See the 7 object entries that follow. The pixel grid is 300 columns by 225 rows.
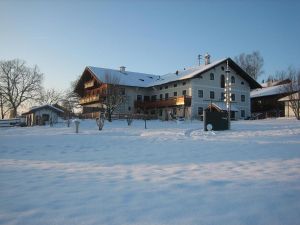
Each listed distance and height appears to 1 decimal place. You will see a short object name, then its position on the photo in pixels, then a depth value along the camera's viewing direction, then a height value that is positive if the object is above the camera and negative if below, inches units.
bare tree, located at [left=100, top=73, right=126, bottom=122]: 1457.9 +133.3
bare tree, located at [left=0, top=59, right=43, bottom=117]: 2107.5 +293.6
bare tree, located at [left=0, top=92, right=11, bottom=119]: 2091.5 +115.8
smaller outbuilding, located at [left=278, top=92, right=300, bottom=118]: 1360.7 +65.2
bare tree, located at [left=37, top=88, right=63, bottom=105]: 2468.0 +214.3
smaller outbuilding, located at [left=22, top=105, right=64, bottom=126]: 1409.9 +31.6
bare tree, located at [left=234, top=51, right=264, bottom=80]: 2534.4 +479.4
